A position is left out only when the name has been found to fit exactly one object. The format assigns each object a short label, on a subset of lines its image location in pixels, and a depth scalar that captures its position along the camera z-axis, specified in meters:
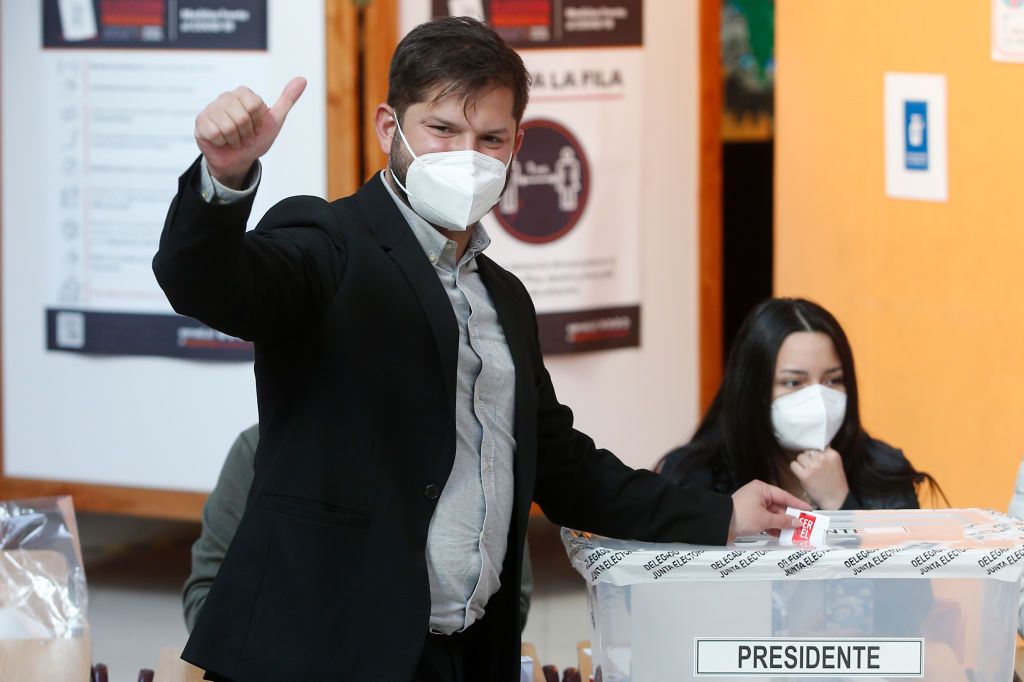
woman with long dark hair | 5.28
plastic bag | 4.78
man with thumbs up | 3.12
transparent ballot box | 3.58
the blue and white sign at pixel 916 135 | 7.90
